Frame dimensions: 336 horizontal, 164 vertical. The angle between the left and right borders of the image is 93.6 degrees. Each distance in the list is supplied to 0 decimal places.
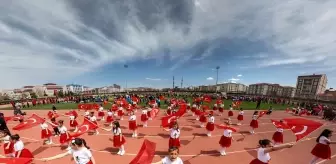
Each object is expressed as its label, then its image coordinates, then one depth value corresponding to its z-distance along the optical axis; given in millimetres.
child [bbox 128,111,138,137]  11328
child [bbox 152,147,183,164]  3982
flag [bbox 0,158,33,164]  4892
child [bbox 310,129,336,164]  6574
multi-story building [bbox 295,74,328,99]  78944
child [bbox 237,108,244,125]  15484
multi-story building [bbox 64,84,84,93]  163925
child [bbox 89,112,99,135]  11953
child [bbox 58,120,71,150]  8492
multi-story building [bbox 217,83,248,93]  142738
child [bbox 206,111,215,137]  11505
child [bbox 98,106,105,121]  17081
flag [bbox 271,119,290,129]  9091
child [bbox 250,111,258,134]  12406
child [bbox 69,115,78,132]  12256
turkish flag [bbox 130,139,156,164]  4566
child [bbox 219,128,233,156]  8289
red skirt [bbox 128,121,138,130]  11375
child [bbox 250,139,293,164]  5065
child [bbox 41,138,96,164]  4759
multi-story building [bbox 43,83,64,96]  138125
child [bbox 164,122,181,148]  7875
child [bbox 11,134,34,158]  6041
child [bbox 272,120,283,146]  9547
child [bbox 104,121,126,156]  8109
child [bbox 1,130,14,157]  6727
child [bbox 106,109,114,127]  14741
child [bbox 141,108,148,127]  14088
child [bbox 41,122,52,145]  9438
